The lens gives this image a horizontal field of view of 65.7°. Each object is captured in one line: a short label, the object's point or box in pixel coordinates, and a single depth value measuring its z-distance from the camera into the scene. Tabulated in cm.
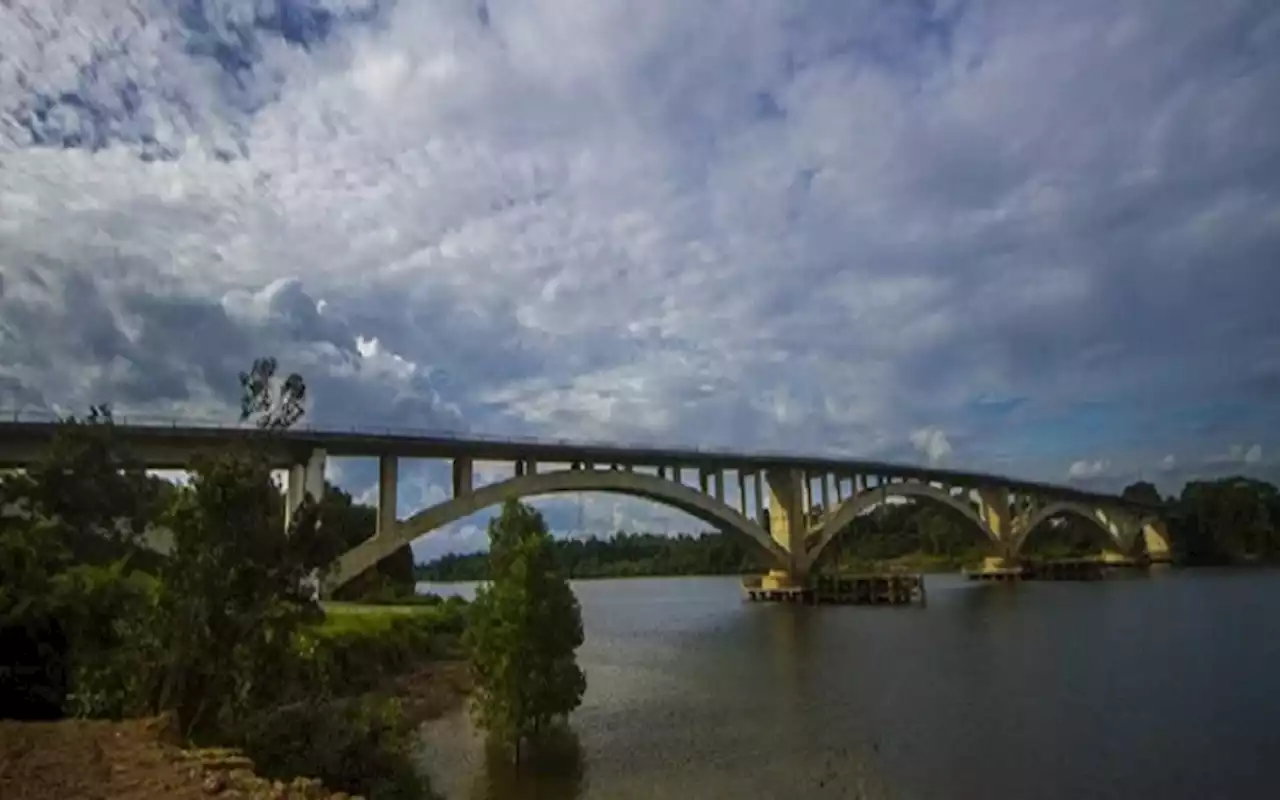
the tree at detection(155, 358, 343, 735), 1509
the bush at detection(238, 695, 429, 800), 1573
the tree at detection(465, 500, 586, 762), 2138
